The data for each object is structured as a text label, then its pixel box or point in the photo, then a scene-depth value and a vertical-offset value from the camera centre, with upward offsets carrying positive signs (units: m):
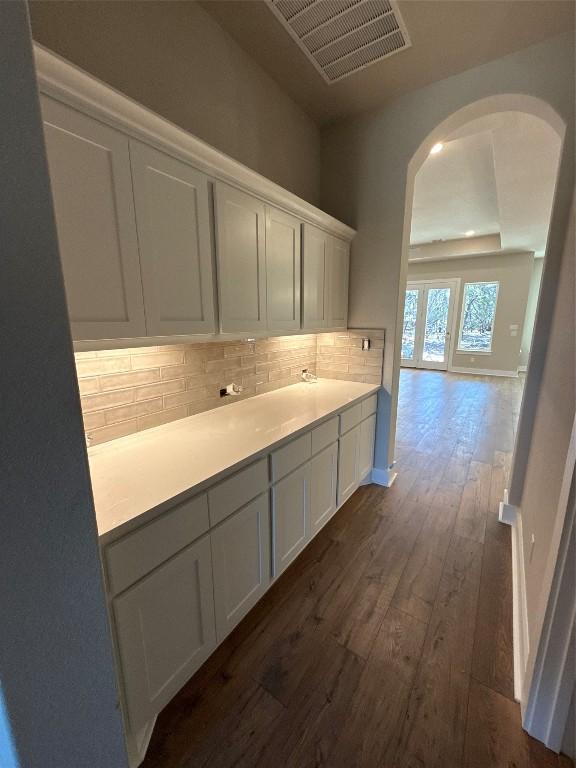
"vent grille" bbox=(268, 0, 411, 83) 1.58 +1.62
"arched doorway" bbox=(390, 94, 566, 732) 1.92 +0.35
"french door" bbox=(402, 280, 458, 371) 7.83 +0.02
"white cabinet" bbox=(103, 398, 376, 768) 0.99 -0.97
